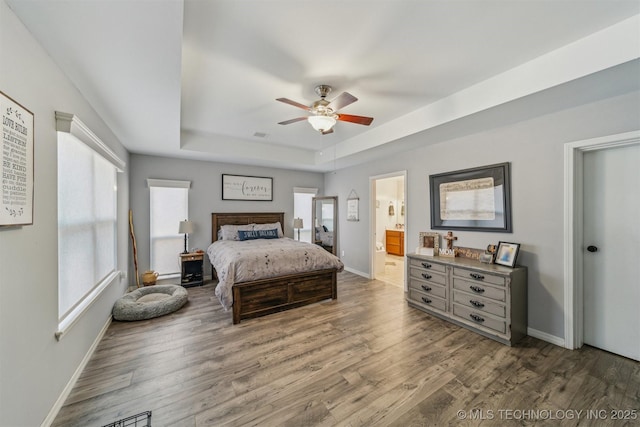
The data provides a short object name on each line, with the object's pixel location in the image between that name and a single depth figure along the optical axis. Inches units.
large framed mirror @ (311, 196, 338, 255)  240.1
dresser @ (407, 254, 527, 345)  102.0
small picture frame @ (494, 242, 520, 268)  108.4
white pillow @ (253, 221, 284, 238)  211.8
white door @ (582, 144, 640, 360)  88.8
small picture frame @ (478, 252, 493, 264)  118.1
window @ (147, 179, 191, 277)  184.4
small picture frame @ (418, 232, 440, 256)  144.3
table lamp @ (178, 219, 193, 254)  181.9
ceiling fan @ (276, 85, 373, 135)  99.1
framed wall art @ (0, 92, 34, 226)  47.5
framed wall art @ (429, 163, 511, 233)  118.1
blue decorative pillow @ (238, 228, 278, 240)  196.4
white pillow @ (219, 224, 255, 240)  197.5
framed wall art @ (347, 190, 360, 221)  215.0
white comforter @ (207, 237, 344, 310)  124.8
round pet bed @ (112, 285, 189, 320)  122.2
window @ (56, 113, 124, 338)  76.5
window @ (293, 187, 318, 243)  246.8
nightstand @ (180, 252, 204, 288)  179.6
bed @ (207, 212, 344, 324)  125.0
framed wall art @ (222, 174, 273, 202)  211.9
